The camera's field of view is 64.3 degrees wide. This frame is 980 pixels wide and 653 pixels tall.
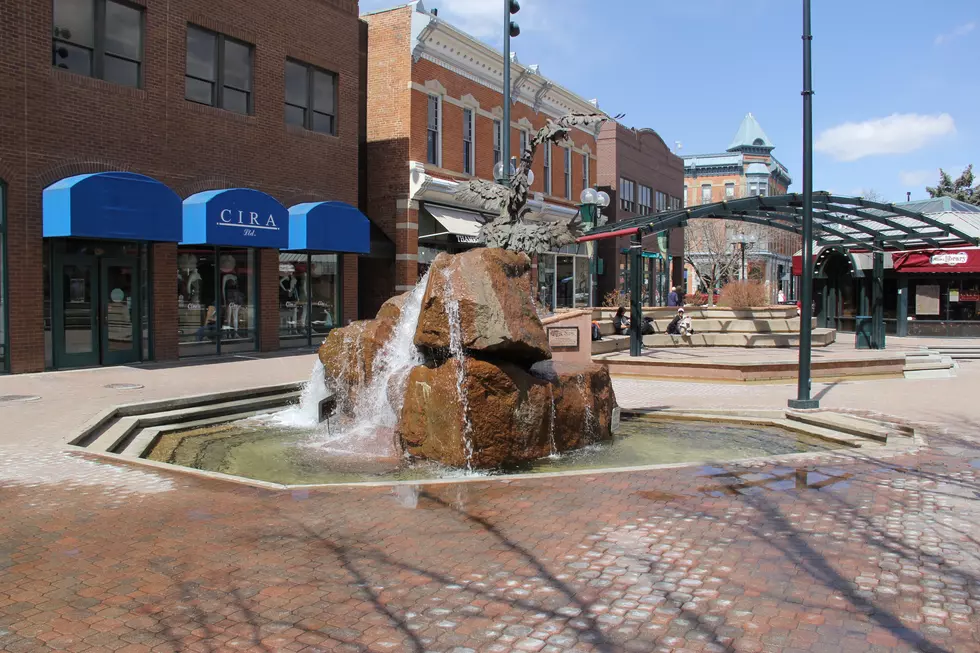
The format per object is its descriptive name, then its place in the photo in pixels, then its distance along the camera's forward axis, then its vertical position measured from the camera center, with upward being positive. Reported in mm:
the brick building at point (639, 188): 40906 +6955
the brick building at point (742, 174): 78000 +14589
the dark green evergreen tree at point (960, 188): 51250 +8326
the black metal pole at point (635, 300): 18062 +233
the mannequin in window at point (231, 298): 19016 +281
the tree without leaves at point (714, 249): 53156 +4488
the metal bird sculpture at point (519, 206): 13862 +2005
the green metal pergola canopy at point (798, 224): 17906 +2184
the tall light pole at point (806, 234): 11445 +1171
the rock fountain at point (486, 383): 8570 -850
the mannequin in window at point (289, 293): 20766 +441
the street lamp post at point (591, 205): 20359 +2774
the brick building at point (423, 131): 24844 +6046
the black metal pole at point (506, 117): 16625 +4261
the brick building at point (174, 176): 14367 +2938
